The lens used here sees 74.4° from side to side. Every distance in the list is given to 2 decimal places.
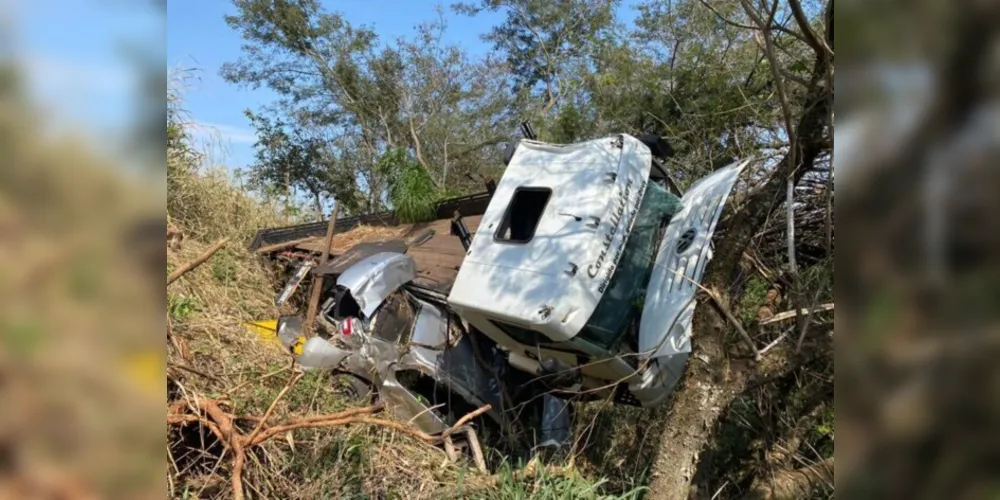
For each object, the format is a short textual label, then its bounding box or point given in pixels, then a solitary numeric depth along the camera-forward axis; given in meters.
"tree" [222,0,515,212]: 19.22
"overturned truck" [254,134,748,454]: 4.26
